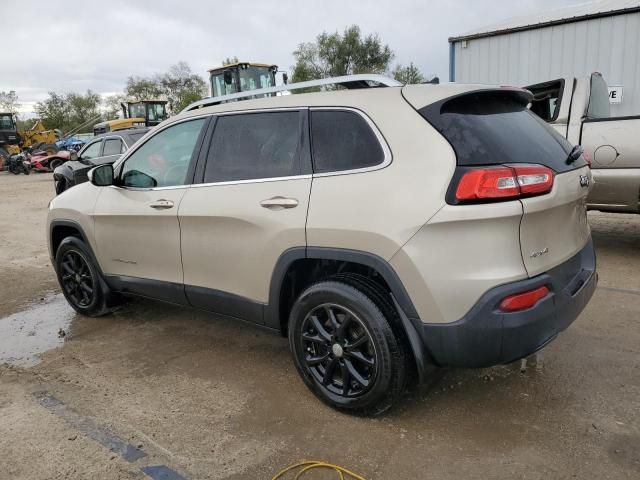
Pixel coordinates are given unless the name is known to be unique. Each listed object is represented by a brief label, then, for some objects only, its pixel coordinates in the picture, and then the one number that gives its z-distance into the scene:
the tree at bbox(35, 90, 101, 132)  59.78
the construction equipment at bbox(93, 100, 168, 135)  23.89
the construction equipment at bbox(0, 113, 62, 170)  28.52
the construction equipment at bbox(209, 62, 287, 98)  18.64
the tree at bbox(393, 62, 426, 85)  38.34
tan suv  2.43
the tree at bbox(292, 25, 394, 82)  45.84
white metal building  9.10
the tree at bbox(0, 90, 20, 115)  63.28
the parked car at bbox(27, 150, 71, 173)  26.31
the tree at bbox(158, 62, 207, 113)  62.69
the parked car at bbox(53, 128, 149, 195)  11.44
